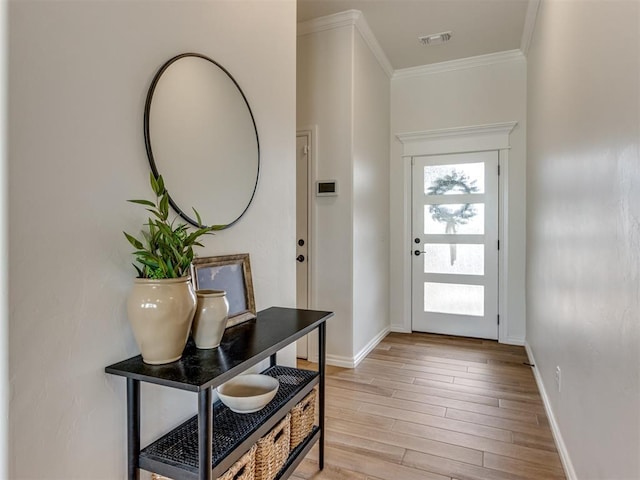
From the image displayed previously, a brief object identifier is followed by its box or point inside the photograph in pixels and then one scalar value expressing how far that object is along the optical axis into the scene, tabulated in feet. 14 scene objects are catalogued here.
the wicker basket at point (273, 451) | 4.73
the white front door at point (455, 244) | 13.16
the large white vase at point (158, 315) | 3.67
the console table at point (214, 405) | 3.59
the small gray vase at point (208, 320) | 4.33
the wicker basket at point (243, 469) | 4.11
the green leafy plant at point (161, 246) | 3.84
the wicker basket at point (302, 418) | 5.59
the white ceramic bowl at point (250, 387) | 5.12
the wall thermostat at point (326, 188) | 10.84
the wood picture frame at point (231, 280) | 4.98
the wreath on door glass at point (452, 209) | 13.37
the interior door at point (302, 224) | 11.23
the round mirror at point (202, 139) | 4.42
